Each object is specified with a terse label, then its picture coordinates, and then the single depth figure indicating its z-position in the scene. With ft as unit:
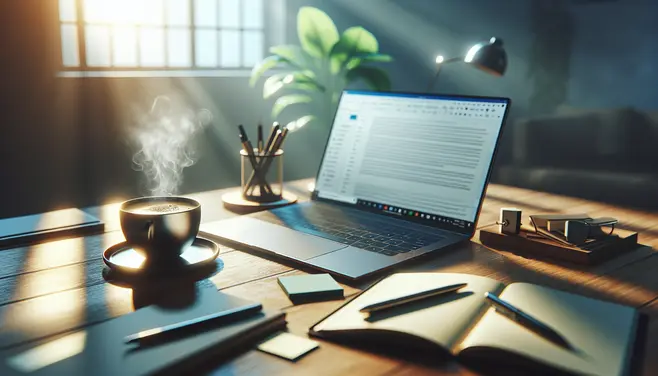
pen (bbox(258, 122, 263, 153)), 4.68
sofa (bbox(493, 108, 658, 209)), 8.98
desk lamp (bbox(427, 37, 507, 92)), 5.27
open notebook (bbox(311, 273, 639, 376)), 1.90
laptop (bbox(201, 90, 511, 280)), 3.30
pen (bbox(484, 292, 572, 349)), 2.00
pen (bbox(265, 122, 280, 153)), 4.55
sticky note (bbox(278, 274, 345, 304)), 2.52
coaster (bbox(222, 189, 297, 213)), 4.23
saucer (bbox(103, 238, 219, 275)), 2.77
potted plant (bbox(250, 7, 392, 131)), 10.62
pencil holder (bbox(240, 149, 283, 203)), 4.43
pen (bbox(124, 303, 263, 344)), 1.99
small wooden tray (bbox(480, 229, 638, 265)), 3.13
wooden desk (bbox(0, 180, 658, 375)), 1.99
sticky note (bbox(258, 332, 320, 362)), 2.02
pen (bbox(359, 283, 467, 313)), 2.25
